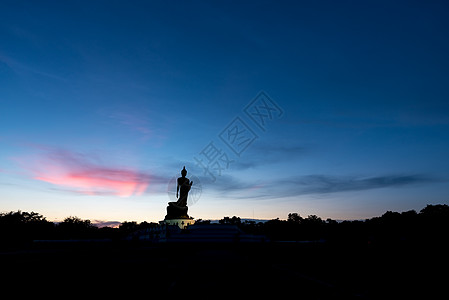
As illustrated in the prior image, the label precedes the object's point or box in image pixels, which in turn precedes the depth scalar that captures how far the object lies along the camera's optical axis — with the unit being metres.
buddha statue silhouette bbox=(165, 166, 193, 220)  53.75
